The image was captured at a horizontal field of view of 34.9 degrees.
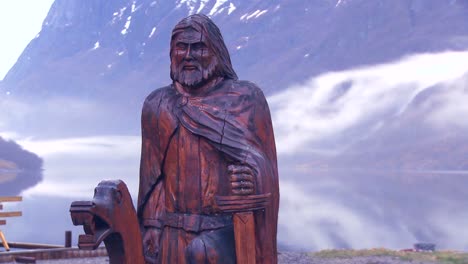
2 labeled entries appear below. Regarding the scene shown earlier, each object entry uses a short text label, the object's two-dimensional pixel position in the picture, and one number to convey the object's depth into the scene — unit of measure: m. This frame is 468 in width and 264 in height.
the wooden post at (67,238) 18.34
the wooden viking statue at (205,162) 4.85
